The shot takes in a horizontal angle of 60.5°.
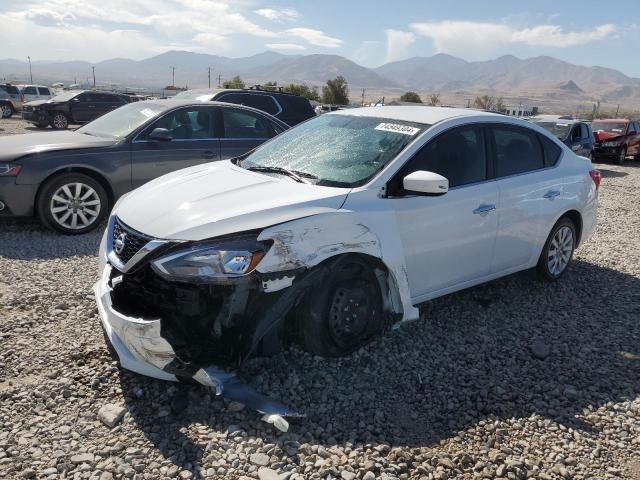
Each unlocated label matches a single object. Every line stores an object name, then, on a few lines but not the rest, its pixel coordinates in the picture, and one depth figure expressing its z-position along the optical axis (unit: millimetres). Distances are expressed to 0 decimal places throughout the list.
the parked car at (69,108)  22234
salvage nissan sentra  3047
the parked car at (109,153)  6098
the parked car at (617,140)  18641
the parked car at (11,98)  29047
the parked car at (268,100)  10227
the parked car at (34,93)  32375
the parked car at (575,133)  15508
